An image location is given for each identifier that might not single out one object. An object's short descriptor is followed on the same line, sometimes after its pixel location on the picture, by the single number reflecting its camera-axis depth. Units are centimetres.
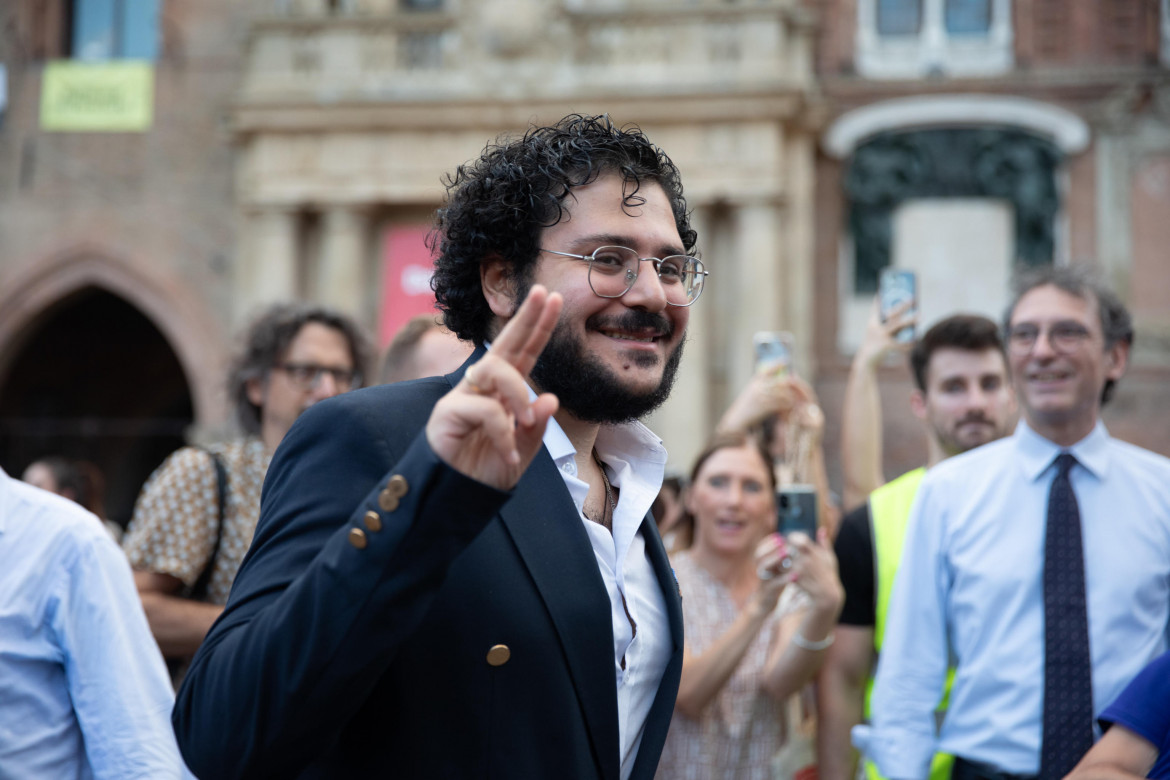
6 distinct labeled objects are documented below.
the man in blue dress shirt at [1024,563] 281
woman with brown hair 333
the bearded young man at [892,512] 353
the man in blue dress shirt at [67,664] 215
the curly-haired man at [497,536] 124
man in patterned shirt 312
